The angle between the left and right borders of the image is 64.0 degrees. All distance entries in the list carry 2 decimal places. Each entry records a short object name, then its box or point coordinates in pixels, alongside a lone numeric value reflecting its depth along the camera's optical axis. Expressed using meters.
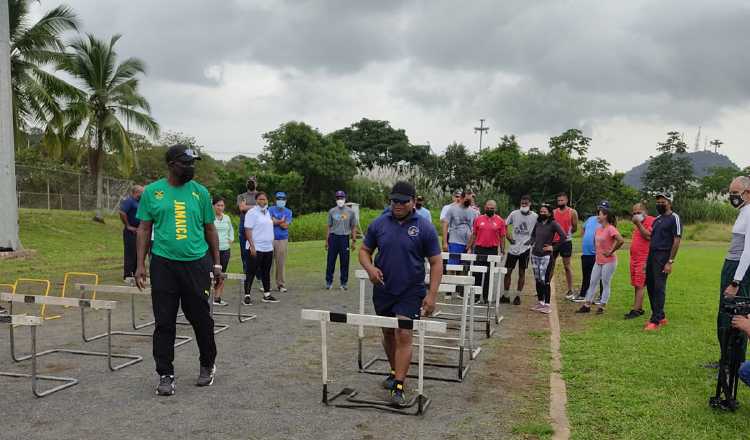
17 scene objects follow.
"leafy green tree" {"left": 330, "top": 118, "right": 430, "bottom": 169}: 56.88
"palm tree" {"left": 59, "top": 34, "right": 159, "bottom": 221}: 29.36
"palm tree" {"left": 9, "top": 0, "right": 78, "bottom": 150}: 23.09
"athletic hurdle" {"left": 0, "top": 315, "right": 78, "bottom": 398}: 4.97
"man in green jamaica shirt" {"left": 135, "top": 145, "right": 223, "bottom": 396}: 5.34
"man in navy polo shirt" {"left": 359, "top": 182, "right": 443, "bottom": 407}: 5.26
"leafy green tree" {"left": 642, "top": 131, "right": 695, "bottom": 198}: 39.72
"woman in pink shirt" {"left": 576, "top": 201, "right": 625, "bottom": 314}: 9.65
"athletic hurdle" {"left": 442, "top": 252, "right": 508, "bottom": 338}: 8.16
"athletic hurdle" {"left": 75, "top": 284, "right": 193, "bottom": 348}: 7.00
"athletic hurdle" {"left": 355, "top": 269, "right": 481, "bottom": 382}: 6.14
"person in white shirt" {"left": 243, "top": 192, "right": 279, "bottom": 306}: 10.20
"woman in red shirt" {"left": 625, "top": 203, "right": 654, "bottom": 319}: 9.18
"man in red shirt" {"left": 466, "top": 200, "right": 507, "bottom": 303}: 10.63
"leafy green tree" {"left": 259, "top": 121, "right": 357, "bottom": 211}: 37.72
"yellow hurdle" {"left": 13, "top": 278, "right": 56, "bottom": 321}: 7.98
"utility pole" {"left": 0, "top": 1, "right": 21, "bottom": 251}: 16.14
